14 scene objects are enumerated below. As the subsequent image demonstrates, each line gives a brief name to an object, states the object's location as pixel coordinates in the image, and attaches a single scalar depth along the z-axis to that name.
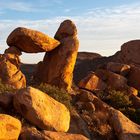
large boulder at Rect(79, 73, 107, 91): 16.66
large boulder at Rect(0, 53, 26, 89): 13.57
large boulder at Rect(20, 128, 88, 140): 9.40
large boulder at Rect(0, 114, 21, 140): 8.74
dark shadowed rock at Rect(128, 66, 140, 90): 17.92
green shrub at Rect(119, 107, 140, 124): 14.04
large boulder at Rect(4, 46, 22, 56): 14.52
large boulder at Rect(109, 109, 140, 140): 11.11
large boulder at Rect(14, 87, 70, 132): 9.80
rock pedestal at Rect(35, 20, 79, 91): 14.80
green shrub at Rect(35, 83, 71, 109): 12.55
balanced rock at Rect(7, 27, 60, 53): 14.36
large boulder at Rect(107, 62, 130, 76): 18.27
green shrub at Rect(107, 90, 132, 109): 14.84
